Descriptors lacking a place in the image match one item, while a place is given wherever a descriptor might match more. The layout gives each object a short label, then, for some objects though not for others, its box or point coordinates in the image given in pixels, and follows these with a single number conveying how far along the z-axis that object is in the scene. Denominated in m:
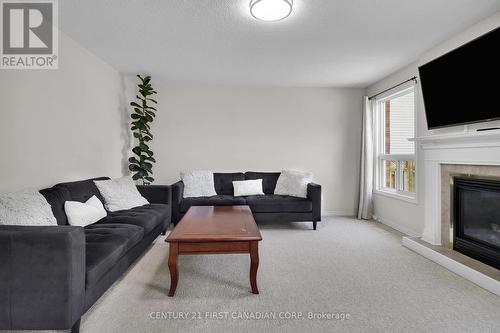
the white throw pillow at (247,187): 4.64
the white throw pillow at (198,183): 4.48
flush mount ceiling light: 2.31
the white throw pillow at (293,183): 4.49
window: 4.20
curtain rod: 3.81
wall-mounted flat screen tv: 2.48
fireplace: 2.63
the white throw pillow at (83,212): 2.50
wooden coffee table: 2.17
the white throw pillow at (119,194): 3.25
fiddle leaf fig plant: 4.43
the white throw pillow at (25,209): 1.86
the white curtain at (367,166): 4.93
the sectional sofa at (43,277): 1.56
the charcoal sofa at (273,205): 4.18
